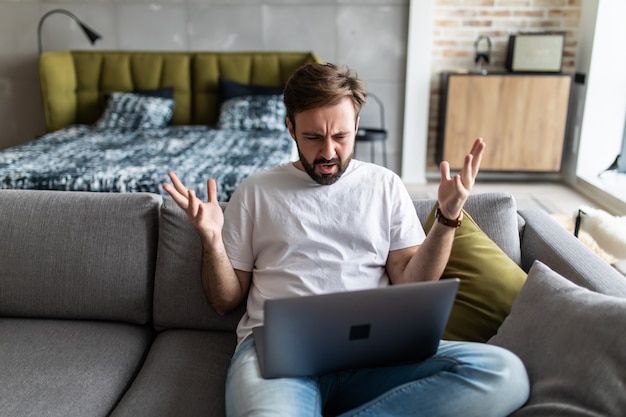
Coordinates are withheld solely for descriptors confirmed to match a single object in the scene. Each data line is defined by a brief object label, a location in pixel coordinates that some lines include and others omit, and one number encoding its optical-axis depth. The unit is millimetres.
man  1268
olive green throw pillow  1396
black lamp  4195
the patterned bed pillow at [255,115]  4043
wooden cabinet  4250
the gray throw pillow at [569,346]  1033
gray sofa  1512
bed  3029
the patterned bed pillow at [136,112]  4117
